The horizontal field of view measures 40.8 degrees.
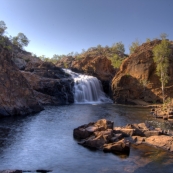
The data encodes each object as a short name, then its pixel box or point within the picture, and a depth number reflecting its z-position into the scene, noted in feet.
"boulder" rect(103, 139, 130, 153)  56.29
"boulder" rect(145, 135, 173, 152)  59.38
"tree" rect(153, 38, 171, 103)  156.04
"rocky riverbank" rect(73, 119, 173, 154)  58.03
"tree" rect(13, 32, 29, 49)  331.92
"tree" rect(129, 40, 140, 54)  320.95
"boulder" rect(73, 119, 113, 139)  67.97
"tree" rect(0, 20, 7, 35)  231.63
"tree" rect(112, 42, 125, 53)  454.40
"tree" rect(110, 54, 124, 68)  253.65
